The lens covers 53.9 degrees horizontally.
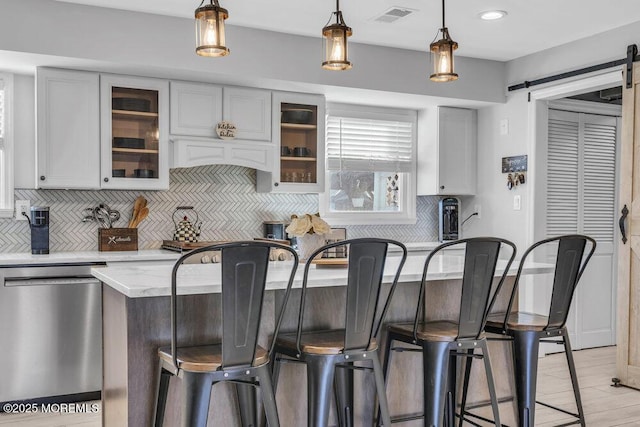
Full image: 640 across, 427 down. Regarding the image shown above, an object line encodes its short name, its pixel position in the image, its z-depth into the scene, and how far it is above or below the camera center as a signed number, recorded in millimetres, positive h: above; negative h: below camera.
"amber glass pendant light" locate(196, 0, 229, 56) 2328 +653
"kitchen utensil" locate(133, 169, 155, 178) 4398 +213
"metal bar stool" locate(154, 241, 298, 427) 2070 -448
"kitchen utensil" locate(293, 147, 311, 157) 4941 +413
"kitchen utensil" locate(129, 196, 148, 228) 4660 -27
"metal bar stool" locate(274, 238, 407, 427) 2344 -535
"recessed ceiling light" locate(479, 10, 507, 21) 4141 +1265
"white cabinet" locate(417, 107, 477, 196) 5594 +482
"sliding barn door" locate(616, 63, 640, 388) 4234 -291
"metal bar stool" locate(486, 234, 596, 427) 2883 -565
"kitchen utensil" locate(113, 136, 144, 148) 4324 +422
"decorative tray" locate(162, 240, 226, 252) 4363 -296
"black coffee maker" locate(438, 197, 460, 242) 5824 -124
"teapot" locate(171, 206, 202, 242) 4758 -194
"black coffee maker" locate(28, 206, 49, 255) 4188 -187
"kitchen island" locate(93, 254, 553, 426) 2395 -507
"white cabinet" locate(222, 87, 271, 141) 4633 +691
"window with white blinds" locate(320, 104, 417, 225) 5504 +350
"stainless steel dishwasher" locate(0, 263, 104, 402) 3754 -792
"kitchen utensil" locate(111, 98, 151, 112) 4320 +687
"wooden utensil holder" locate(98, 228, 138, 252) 4453 -256
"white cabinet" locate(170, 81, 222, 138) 4457 +682
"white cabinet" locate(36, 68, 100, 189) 4090 +487
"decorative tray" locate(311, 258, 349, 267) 2963 -277
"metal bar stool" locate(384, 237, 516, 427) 2592 -543
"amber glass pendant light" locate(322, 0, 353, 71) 2582 +664
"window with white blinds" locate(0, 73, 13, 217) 4363 +276
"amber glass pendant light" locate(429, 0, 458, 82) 2828 +657
